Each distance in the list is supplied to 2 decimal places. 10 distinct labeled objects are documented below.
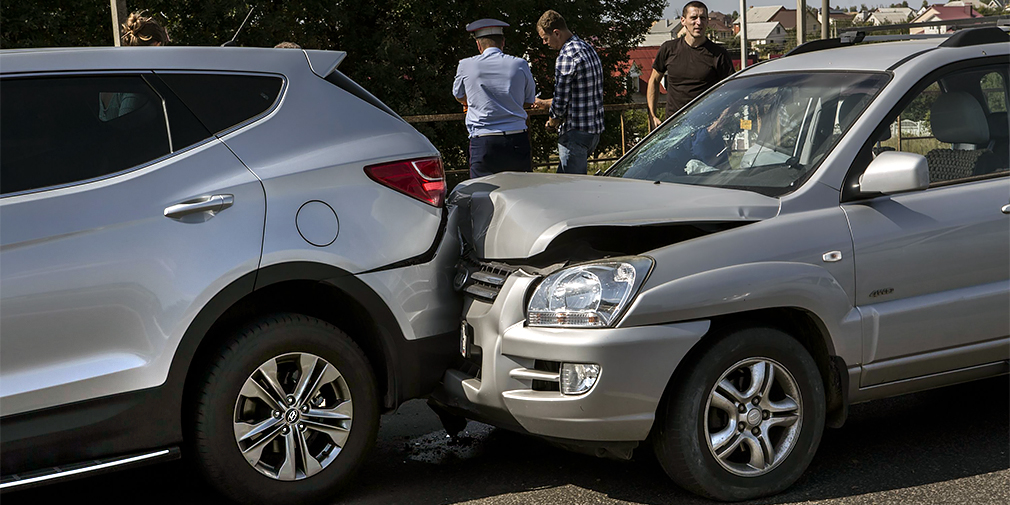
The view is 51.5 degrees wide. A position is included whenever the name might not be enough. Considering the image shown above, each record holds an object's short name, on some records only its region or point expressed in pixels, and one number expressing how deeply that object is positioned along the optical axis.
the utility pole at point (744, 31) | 38.15
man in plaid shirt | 8.39
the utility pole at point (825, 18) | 20.03
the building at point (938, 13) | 106.66
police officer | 7.97
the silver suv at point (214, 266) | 3.48
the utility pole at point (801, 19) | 20.86
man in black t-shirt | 8.73
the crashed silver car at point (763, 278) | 3.72
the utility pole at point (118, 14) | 16.98
